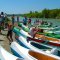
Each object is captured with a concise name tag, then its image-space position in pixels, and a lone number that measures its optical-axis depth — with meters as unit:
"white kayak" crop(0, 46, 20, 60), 3.47
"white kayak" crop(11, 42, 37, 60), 3.71
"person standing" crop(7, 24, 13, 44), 6.60
